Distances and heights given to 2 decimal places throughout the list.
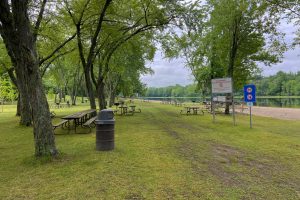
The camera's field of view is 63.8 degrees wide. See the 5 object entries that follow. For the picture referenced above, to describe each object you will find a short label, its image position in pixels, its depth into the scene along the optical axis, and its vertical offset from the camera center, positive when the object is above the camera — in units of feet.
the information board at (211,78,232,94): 42.14 +2.02
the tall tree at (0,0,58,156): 16.51 +2.18
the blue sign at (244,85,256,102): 36.04 +0.50
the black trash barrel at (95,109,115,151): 21.17 -2.85
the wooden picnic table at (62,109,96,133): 29.90 -2.56
